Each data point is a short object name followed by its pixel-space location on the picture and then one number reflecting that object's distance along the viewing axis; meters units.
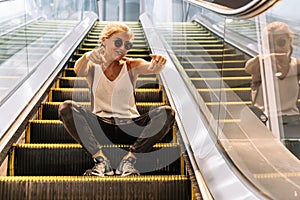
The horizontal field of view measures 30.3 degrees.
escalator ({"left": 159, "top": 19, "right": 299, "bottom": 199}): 1.98
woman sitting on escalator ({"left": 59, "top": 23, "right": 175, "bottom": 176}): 3.20
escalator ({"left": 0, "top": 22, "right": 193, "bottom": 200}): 2.84
